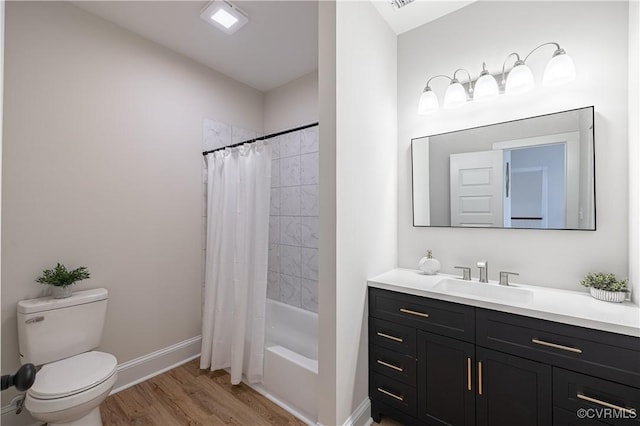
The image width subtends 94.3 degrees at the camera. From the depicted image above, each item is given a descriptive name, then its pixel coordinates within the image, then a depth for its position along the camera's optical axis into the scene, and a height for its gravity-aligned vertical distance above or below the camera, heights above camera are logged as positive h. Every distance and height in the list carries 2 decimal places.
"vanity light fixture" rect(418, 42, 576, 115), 1.65 +0.82
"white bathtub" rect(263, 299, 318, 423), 1.91 -1.14
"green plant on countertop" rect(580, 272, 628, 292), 1.53 -0.36
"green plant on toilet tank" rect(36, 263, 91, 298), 1.88 -0.42
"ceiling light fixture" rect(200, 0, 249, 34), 2.07 +1.44
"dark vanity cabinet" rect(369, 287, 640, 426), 1.27 -0.77
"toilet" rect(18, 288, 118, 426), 1.54 -0.90
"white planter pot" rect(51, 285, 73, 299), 1.88 -0.50
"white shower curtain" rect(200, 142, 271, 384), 2.23 -0.39
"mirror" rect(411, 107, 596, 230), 1.71 +0.26
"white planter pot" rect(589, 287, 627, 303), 1.51 -0.42
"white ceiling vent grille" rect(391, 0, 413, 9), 2.01 +1.45
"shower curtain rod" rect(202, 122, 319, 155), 2.08 +0.57
